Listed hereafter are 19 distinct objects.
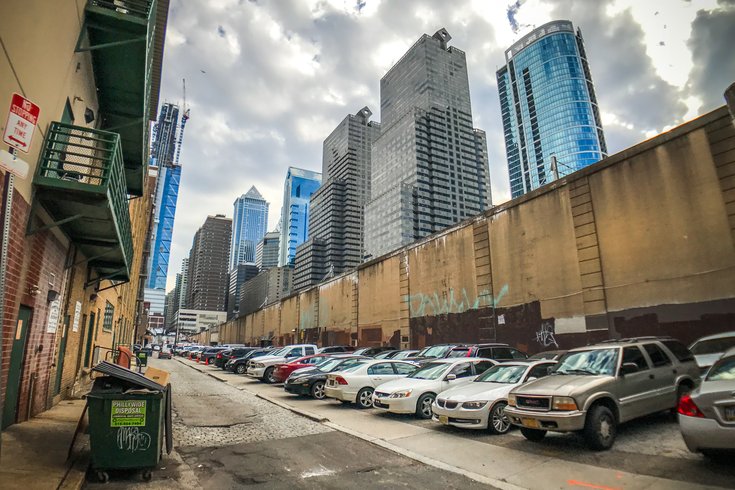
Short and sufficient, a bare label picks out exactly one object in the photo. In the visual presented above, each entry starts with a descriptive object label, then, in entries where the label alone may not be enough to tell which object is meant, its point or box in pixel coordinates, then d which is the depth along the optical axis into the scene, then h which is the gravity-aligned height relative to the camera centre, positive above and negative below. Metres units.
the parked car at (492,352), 13.01 -0.60
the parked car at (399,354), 17.47 -0.82
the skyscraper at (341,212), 171.12 +53.22
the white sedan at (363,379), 11.85 -1.24
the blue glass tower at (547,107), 141.38 +81.90
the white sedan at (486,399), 8.15 -1.31
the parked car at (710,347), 9.65 -0.43
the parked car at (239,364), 25.28 -1.56
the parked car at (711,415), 4.92 -1.05
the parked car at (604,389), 6.61 -0.99
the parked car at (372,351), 21.30 -0.80
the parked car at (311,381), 13.73 -1.45
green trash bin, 5.62 -1.21
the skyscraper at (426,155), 138.62 +63.44
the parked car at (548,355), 10.59 -0.60
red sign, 3.41 +1.86
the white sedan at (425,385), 9.91 -1.23
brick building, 6.52 +2.99
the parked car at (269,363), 19.42 -1.18
